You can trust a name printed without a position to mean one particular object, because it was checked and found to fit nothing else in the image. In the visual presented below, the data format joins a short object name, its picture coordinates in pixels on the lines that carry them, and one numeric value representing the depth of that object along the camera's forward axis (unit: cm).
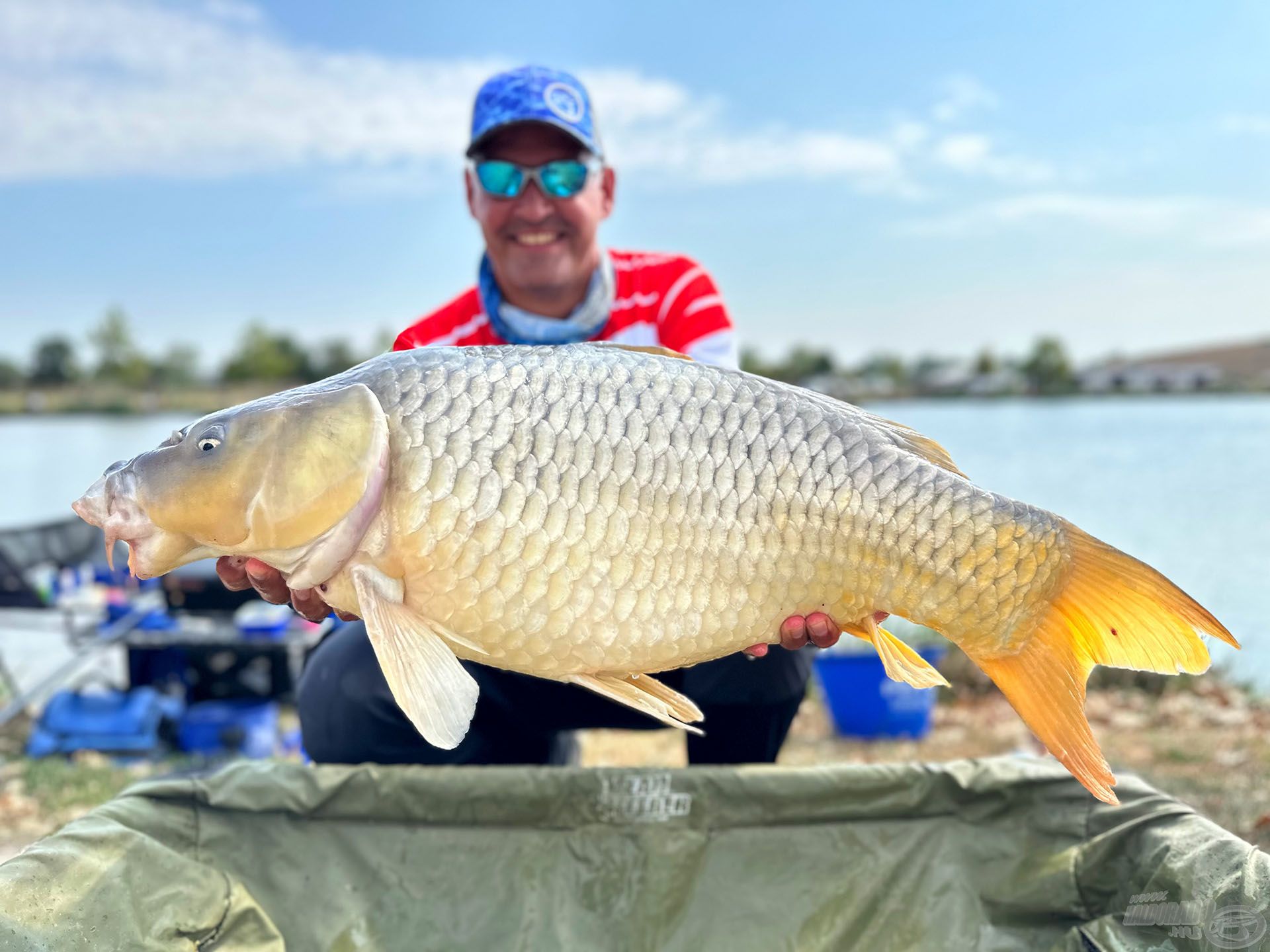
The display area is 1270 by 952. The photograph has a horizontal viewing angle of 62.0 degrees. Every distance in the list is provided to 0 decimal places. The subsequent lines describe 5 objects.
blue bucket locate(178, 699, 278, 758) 285
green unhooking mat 138
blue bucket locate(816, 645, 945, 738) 284
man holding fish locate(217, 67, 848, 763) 161
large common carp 104
